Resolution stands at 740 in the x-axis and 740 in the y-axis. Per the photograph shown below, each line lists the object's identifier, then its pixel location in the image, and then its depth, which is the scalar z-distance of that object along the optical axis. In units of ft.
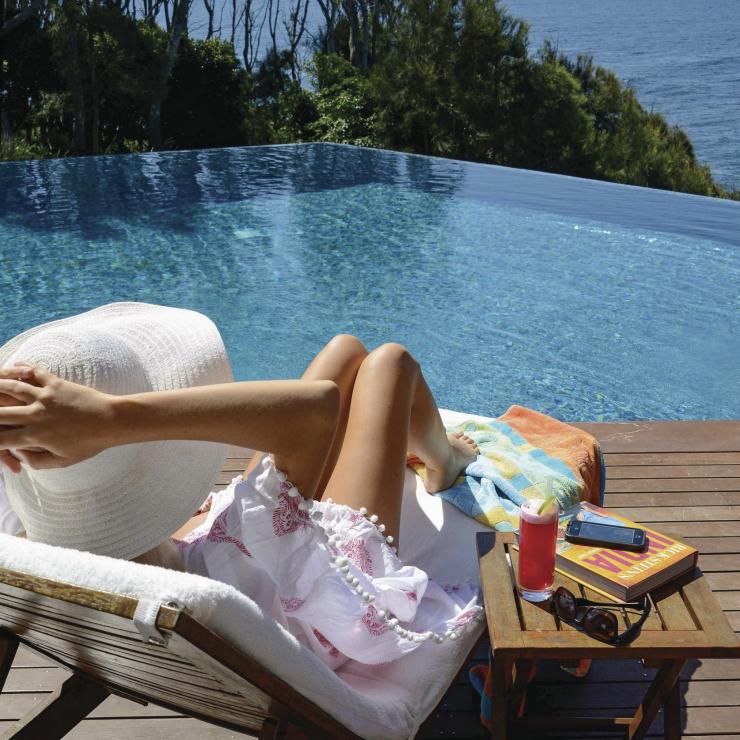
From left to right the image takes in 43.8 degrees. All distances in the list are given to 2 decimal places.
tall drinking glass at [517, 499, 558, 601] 4.98
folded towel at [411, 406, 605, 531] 7.13
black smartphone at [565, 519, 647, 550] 5.35
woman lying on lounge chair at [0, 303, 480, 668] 4.14
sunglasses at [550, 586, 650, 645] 4.68
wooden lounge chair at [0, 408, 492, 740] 3.26
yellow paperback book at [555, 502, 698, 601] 5.03
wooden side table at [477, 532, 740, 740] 4.64
